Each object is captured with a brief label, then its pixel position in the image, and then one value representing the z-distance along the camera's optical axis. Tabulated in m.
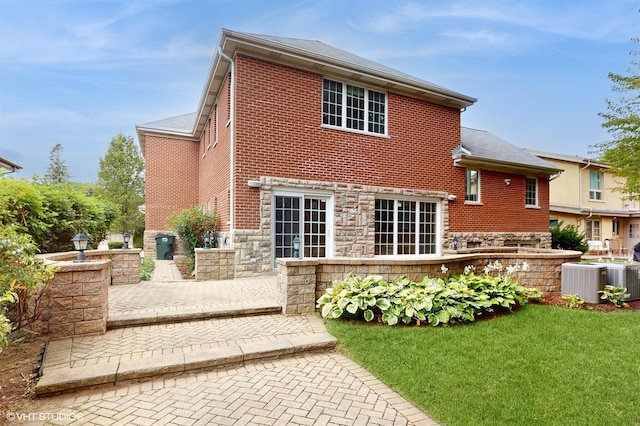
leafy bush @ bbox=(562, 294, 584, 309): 6.51
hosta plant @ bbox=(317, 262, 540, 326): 5.17
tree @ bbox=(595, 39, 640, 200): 15.32
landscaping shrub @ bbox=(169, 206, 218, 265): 10.76
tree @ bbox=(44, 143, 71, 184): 38.34
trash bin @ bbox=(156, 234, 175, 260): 14.98
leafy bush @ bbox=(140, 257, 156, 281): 9.07
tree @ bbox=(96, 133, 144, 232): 26.69
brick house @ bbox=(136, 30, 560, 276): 8.84
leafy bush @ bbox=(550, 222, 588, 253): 16.77
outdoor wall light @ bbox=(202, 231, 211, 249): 9.43
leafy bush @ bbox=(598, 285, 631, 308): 6.65
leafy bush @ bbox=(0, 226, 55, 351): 3.29
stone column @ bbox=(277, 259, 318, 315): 5.54
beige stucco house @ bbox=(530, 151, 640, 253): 22.61
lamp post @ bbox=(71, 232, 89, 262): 5.19
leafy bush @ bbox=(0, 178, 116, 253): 5.38
